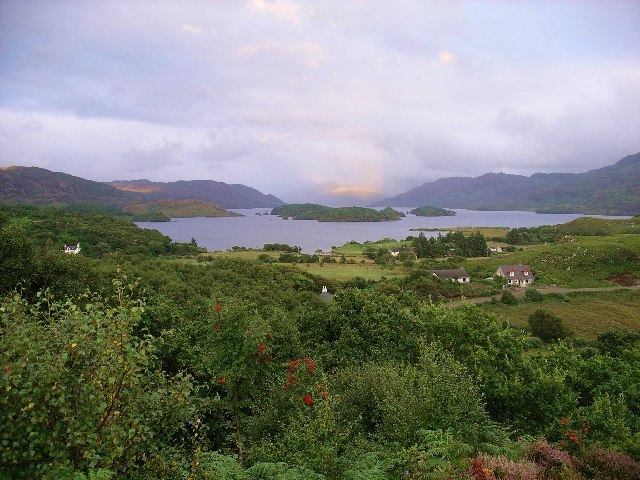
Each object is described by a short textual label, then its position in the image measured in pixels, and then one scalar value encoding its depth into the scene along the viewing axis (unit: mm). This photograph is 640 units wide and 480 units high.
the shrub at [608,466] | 6895
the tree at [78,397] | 4461
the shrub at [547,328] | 43469
